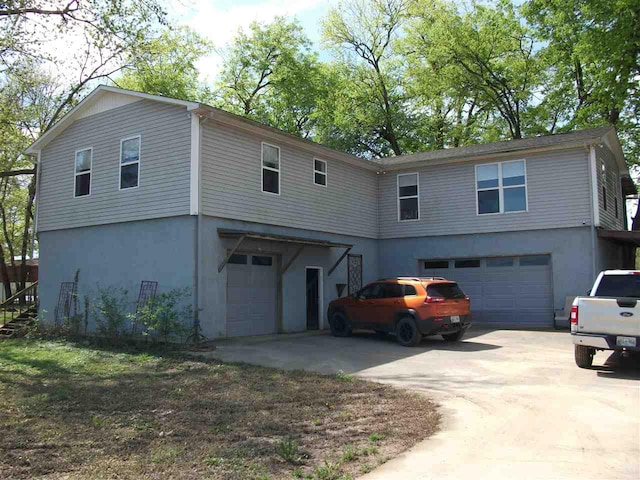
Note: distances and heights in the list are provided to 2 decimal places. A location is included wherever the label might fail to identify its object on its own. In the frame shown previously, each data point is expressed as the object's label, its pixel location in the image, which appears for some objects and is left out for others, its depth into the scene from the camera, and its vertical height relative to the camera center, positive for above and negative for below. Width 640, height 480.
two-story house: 13.90 +2.09
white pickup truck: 9.05 -0.64
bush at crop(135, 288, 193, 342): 12.71 -0.70
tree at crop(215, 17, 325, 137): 36.47 +13.96
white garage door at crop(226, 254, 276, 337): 14.54 -0.30
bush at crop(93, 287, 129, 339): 13.58 -0.65
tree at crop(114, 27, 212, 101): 31.17 +12.94
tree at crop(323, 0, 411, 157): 33.69 +12.24
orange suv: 12.97 -0.67
